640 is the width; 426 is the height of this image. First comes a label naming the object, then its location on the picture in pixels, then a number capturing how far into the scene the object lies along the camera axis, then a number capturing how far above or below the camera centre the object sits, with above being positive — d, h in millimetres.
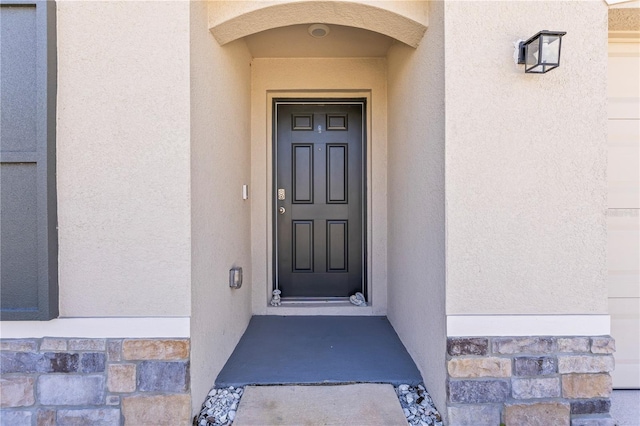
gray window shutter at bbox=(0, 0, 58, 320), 1837 +263
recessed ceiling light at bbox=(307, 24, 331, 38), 2807 +1455
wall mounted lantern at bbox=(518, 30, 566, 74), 1769 +803
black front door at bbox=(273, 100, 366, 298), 3588 +132
